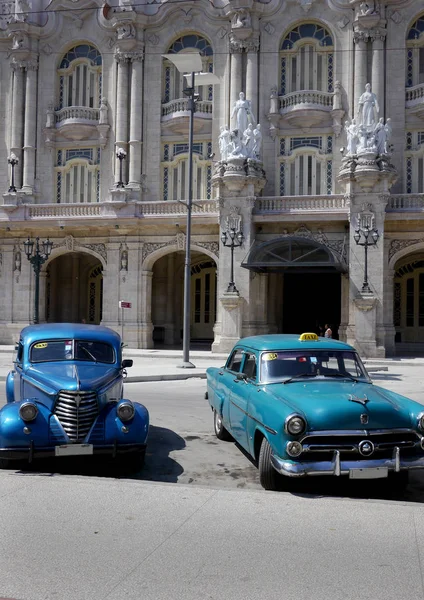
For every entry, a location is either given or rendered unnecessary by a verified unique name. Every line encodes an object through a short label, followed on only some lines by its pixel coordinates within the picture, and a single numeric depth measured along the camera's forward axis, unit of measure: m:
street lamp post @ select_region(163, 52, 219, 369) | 19.53
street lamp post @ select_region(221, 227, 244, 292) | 28.06
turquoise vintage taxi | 6.29
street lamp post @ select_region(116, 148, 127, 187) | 30.02
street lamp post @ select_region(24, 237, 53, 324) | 26.11
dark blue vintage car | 7.22
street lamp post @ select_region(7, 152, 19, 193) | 32.16
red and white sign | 26.80
